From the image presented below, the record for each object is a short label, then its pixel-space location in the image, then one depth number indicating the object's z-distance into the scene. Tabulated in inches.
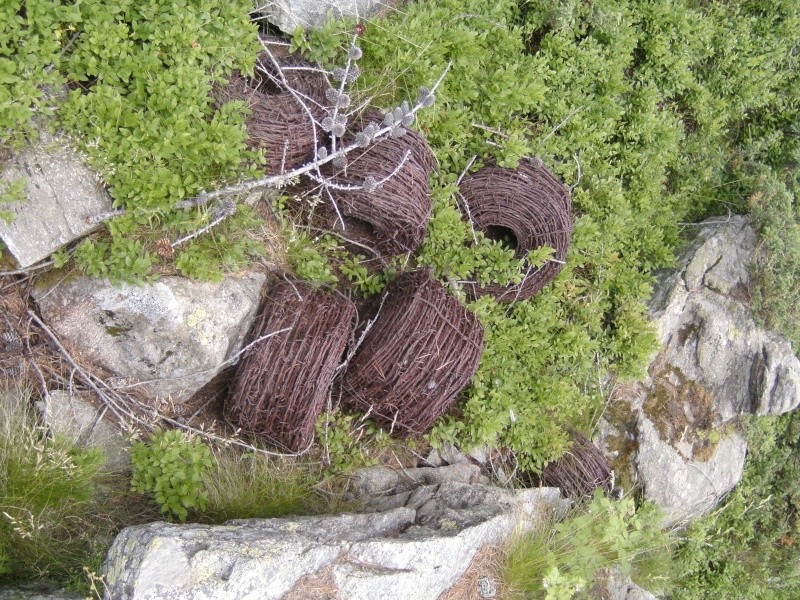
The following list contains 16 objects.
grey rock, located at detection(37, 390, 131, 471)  154.7
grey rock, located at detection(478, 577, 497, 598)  163.0
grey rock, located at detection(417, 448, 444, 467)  203.8
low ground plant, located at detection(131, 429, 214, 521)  155.0
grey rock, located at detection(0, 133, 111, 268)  141.1
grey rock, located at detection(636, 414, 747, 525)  232.2
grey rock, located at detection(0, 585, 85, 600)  132.6
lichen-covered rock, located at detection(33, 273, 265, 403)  153.6
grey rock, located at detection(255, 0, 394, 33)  171.8
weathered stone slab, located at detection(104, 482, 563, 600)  124.8
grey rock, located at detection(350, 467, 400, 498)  187.6
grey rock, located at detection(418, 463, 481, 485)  198.2
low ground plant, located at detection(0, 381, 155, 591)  142.2
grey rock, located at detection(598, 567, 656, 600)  192.9
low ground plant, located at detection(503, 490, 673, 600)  162.7
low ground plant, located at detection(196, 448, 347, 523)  160.6
